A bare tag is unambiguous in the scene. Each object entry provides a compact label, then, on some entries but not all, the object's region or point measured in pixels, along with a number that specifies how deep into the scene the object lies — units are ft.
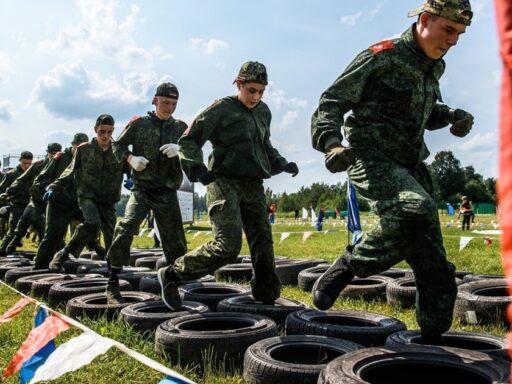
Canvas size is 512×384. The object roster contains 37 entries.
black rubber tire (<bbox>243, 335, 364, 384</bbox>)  9.68
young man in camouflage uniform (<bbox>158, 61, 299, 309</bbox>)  14.35
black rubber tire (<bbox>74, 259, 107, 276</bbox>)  28.19
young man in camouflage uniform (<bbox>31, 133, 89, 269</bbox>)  28.40
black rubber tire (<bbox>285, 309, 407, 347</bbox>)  12.23
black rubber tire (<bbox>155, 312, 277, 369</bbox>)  11.73
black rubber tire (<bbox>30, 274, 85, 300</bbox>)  22.03
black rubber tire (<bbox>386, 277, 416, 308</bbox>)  18.12
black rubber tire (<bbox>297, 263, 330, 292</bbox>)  22.62
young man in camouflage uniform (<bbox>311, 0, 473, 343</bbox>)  9.96
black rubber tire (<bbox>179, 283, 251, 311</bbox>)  17.65
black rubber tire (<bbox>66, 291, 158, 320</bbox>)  16.56
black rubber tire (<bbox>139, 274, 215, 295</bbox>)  21.63
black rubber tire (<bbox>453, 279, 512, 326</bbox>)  15.20
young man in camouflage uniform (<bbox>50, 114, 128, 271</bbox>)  25.26
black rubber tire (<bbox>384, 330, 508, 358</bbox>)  11.08
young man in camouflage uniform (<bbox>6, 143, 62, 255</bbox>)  37.81
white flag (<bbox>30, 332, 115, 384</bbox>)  9.11
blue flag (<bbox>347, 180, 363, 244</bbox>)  37.32
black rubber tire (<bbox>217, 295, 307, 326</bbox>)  15.10
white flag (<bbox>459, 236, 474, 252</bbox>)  34.06
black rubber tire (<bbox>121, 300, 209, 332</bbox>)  14.47
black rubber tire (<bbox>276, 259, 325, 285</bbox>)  25.21
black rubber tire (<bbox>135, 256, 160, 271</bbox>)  31.09
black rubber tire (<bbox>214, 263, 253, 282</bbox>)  25.53
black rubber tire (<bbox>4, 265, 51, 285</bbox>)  26.66
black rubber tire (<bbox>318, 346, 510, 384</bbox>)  8.35
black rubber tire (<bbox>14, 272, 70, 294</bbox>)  23.71
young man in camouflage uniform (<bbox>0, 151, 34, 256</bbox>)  41.06
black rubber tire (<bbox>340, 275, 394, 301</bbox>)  19.89
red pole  2.16
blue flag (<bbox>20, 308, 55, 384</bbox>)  10.27
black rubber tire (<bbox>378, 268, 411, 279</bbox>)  22.74
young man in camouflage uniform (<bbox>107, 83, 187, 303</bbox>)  18.43
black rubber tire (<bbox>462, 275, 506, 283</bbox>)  19.57
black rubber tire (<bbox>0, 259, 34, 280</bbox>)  29.55
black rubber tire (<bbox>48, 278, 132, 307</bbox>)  19.80
